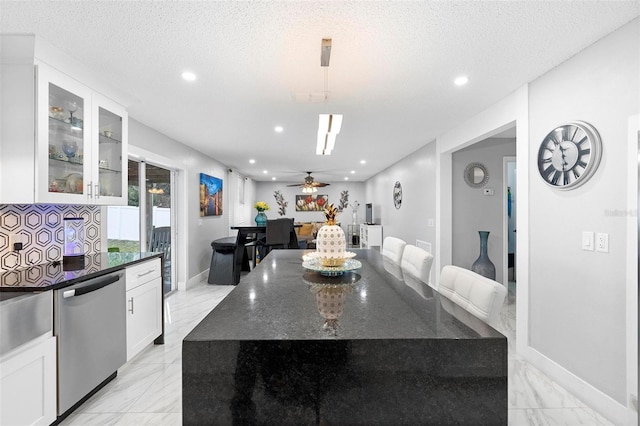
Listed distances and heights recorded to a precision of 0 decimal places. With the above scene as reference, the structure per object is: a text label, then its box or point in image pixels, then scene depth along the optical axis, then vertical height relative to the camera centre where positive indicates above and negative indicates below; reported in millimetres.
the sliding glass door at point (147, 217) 3302 -66
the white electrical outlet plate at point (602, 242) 1741 -184
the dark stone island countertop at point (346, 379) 806 -487
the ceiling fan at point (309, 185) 7583 +769
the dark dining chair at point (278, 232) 4980 -354
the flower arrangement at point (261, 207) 5445 +105
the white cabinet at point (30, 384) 1341 -891
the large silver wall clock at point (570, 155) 1821 +416
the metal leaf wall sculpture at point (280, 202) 10148 +382
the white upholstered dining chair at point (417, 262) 1896 -356
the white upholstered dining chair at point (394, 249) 2414 -333
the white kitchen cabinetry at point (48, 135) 1786 +543
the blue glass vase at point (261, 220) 5586 -154
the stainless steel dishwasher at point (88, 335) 1627 -803
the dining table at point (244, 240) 4840 -505
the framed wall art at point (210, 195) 5098 +333
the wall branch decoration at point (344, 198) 10273 +541
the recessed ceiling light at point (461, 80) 2289 +1120
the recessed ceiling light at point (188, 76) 2205 +1104
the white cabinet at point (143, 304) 2211 -797
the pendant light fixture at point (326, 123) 1765 +586
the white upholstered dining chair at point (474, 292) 1104 -346
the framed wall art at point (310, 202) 10281 +390
